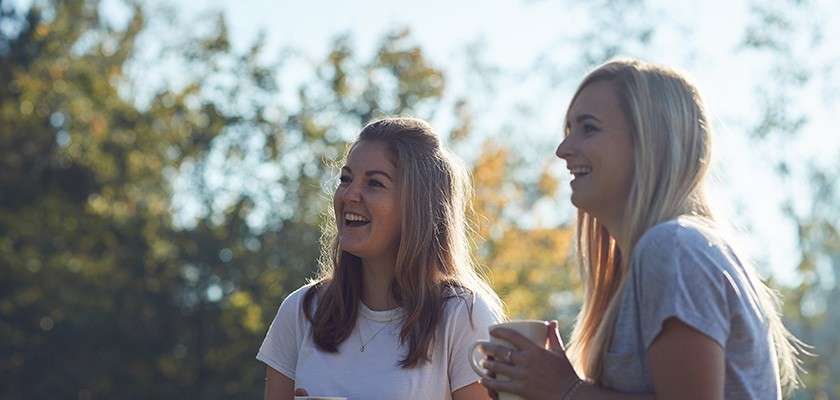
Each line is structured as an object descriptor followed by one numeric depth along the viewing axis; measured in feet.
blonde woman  7.81
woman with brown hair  11.65
